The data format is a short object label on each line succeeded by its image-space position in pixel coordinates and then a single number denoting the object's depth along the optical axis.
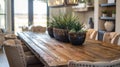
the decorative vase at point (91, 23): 3.59
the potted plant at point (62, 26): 1.83
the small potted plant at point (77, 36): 1.60
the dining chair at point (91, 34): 2.31
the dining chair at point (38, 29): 2.96
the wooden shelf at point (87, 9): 3.55
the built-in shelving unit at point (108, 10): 2.99
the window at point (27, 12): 4.71
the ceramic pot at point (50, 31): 2.14
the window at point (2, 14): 4.49
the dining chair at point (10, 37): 1.96
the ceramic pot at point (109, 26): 2.98
